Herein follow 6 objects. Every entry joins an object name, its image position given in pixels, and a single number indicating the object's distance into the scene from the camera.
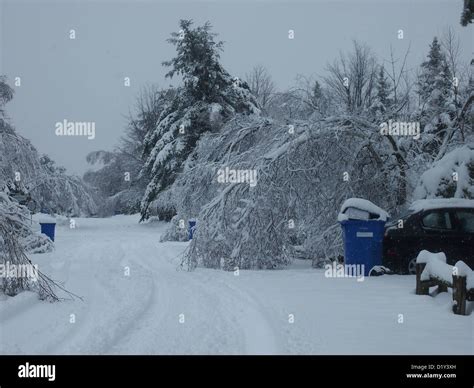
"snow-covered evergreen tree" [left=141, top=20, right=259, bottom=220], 26.62
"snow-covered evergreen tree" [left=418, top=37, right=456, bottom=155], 14.39
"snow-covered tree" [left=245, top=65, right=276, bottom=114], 34.38
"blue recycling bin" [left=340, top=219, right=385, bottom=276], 10.31
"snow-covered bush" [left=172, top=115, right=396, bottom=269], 11.77
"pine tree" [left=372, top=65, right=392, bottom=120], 32.84
